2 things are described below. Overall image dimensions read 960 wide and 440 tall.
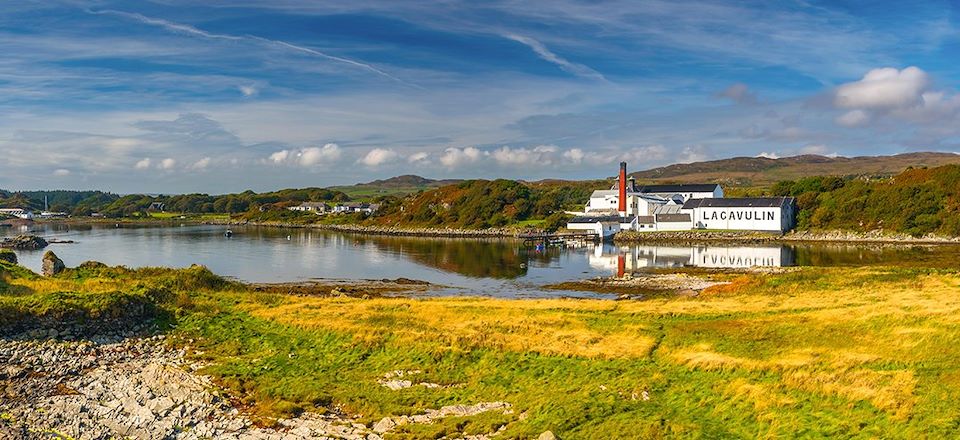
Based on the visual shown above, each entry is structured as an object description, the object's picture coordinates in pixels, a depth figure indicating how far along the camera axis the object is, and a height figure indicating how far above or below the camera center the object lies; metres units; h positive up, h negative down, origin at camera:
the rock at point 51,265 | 50.66 -3.99
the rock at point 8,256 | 59.52 -3.91
